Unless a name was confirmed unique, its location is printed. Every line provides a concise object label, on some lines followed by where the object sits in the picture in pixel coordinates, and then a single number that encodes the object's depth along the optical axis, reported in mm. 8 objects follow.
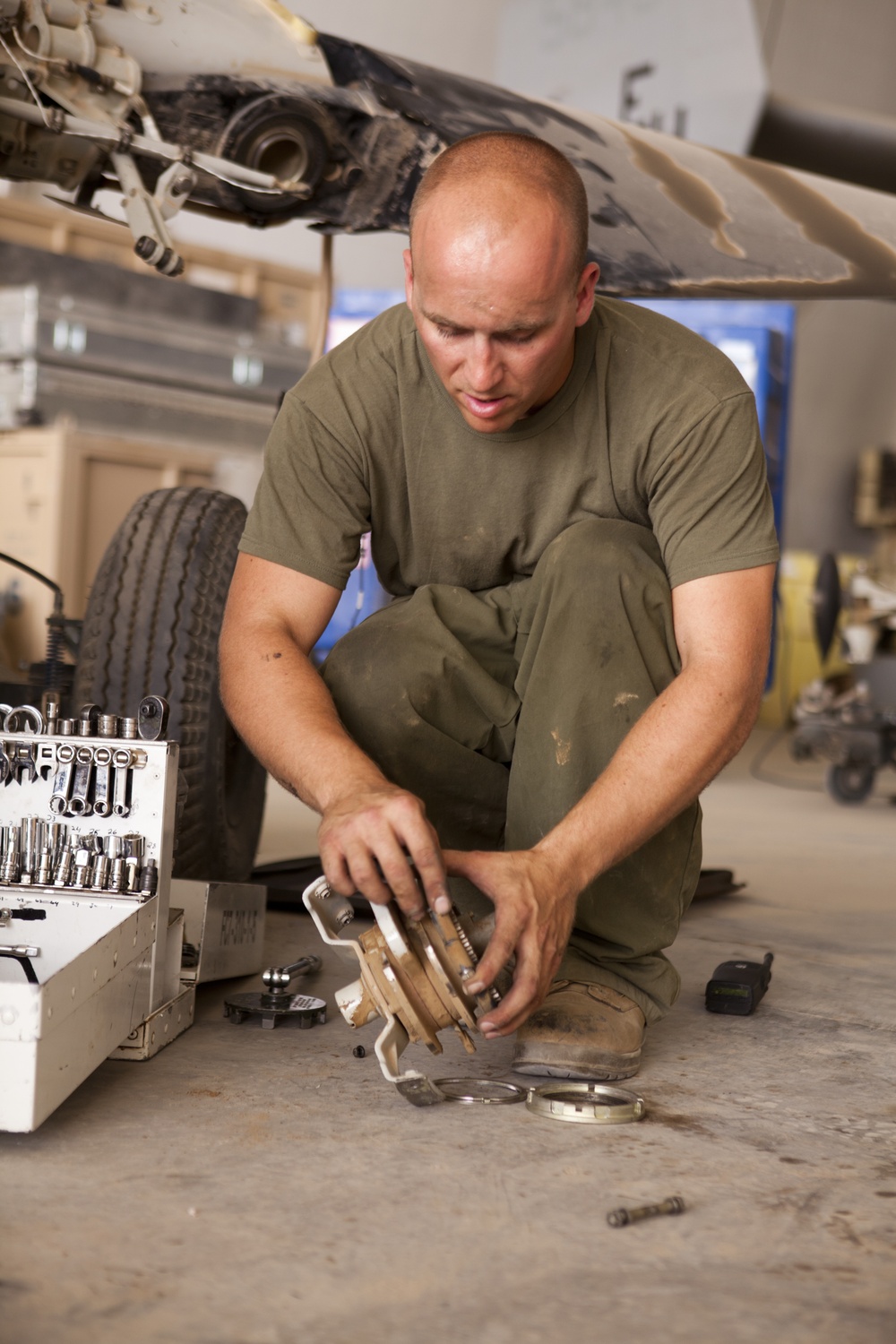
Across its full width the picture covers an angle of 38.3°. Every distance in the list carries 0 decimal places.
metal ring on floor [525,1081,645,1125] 1146
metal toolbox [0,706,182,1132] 1229
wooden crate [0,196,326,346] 4387
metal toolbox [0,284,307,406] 3934
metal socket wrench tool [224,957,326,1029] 1422
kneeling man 1190
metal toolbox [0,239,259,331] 4188
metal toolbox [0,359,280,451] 3947
